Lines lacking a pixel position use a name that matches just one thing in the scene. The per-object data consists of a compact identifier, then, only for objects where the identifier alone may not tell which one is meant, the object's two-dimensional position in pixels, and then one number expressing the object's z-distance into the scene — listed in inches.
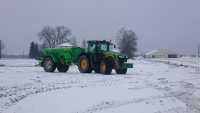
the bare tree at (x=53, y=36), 5964.6
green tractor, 1227.2
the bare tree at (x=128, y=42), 5742.6
